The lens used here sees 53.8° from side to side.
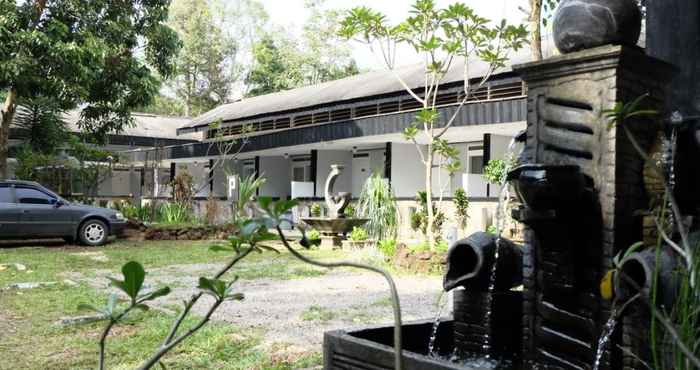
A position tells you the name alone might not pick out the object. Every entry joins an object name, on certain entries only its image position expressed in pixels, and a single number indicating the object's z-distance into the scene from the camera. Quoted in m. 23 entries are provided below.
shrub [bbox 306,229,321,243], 15.70
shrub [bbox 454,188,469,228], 16.52
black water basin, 2.40
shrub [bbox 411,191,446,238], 15.92
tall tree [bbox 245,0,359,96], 42.00
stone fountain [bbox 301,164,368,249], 15.38
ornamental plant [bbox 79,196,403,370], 1.18
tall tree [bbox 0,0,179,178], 13.86
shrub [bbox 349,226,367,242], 14.24
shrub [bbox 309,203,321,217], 19.42
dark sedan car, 13.92
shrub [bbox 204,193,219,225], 18.33
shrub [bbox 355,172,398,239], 14.64
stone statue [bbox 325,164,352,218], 16.02
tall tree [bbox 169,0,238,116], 43.69
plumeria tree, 11.66
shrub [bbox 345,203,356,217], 16.36
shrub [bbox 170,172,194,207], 19.03
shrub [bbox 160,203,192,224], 18.19
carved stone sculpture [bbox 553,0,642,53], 2.82
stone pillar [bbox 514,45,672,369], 2.72
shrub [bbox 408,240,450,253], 11.15
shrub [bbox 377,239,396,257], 12.13
